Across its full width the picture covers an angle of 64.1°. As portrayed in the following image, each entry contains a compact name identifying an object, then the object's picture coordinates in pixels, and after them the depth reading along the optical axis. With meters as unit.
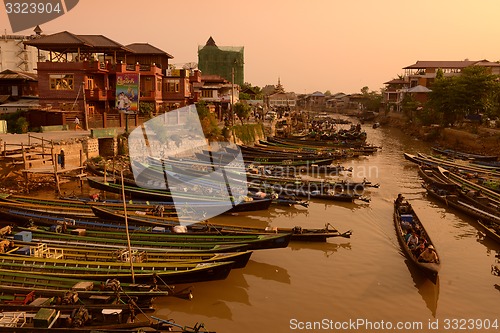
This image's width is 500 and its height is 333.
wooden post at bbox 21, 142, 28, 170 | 25.98
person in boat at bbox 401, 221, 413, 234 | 19.78
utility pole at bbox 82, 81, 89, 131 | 36.26
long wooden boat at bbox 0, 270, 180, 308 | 12.45
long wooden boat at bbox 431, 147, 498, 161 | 42.06
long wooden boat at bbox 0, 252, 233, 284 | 13.80
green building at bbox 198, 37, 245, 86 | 89.62
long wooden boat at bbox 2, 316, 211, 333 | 11.05
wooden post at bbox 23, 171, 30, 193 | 26.84
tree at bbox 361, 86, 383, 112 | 110.44
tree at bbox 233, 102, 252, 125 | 53.75
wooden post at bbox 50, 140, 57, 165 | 26.77
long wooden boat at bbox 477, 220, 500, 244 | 20.09
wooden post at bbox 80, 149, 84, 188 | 29.27
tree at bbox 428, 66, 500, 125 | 52.33
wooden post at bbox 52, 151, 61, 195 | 25.41
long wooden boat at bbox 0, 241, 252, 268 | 15.17
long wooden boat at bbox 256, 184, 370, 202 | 27.22
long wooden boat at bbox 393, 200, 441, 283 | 15.69
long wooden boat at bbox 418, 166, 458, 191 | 29.47
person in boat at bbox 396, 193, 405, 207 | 23.33
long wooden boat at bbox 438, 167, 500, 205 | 26.50
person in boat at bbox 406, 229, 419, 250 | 17.81
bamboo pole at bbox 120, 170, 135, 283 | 13.17
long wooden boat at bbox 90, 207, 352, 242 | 18.52
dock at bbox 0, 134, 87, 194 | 26.20
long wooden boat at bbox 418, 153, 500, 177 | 34.83
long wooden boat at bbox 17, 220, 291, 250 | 16.67
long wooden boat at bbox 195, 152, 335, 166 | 37.60
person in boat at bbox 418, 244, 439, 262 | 16.17
